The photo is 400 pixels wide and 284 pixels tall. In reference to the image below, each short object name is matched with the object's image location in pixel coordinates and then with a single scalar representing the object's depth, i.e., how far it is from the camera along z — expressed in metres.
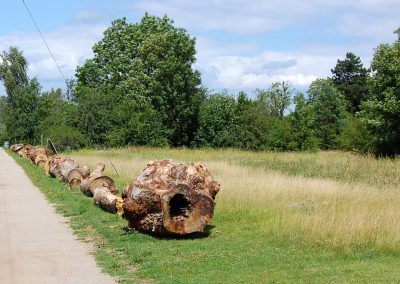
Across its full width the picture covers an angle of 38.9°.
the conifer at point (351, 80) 76.31
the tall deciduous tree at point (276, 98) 74.51
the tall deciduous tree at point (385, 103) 31.95
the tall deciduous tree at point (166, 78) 54.59
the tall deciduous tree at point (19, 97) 73.50
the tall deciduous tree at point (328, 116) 60.47
